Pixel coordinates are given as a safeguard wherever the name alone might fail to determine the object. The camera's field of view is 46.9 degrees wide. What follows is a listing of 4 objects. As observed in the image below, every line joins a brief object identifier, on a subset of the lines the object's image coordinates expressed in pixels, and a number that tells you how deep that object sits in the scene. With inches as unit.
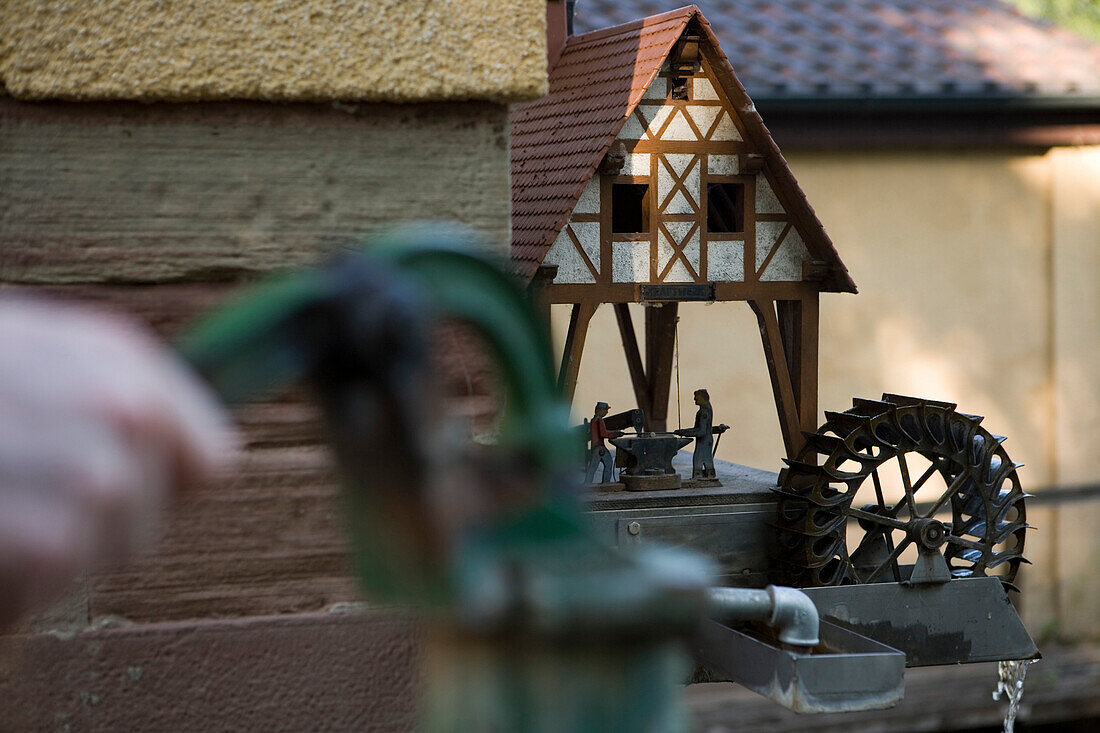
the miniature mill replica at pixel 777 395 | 130.6
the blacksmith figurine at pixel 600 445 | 155.5
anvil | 150.3
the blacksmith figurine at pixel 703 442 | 157.3
